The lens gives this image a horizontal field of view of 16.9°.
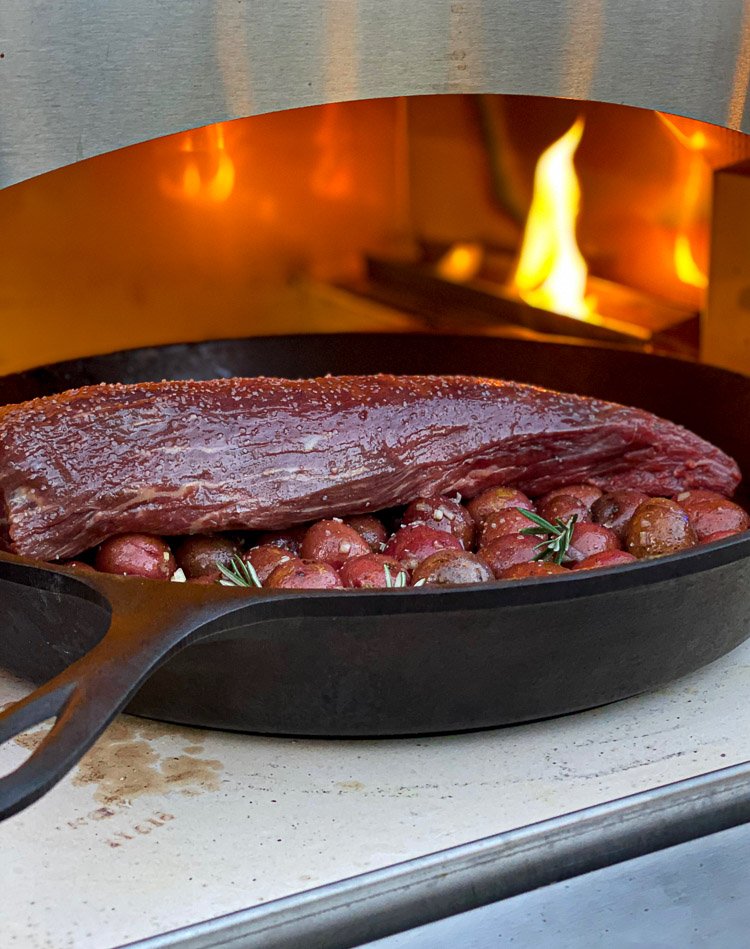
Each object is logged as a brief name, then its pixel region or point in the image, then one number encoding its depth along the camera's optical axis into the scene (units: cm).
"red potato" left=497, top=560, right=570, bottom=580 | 89
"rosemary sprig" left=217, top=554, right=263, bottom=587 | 91
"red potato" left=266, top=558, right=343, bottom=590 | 90
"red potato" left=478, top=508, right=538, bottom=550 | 95
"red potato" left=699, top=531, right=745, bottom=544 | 95
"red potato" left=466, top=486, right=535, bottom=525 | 98
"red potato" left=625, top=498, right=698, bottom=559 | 94
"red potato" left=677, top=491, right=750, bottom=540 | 96
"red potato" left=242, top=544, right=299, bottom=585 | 93
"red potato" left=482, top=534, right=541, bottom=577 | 93
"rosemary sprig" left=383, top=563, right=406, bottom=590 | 89
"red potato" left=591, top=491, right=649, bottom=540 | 98
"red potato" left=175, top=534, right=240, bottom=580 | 96
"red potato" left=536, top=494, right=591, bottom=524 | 98
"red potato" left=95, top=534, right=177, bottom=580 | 94
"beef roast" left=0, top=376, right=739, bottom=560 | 94
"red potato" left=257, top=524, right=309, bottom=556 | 97
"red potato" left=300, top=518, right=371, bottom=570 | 94
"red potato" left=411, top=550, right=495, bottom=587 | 89
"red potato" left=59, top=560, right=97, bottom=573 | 94
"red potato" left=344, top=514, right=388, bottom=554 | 97
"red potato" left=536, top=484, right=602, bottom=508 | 100
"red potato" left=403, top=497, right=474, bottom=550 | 97
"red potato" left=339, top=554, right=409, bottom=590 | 90
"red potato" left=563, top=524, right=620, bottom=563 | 94
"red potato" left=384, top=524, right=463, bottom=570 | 93
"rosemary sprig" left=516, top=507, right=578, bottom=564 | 92
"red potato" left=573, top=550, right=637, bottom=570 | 91
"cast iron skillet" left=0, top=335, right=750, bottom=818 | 80
